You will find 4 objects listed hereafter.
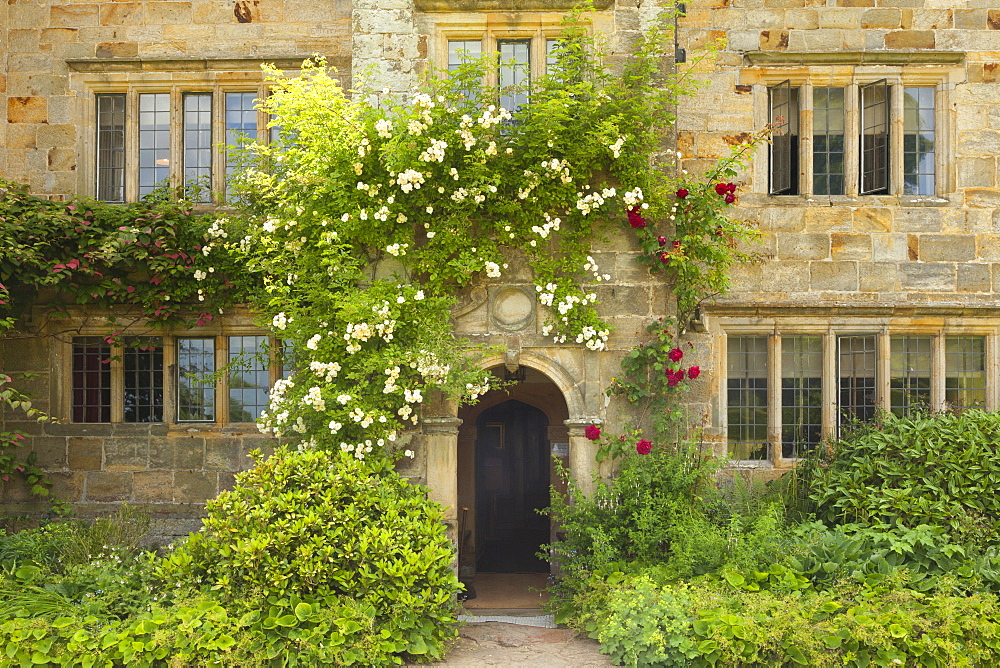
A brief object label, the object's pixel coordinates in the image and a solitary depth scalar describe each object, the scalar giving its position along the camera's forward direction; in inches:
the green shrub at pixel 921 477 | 302.2
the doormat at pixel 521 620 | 311.5
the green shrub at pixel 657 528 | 286.4
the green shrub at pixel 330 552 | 258.4
